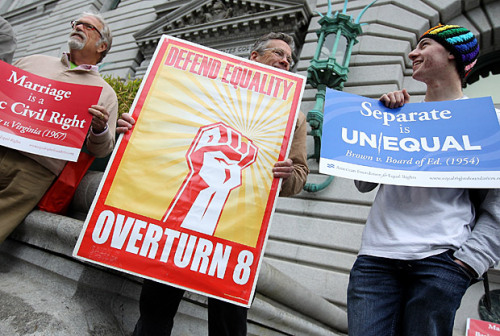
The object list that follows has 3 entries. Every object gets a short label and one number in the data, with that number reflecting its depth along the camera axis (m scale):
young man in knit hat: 1.27
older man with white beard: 2.15
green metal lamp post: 6.33
